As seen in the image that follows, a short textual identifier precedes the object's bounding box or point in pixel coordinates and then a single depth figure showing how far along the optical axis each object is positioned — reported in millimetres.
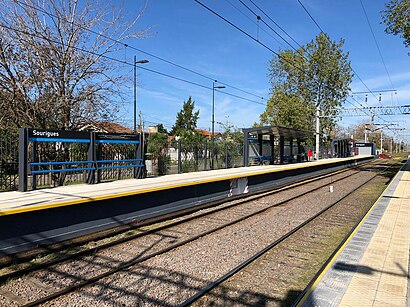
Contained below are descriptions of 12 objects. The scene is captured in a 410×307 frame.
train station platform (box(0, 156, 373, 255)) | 6750
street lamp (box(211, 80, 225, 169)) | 35344
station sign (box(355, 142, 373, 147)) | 68000
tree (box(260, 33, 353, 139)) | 40969
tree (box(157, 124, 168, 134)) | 79025
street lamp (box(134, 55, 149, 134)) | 18922
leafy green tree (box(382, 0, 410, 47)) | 21922
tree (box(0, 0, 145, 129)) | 13109
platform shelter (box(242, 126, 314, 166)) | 23312
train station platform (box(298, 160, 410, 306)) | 4234
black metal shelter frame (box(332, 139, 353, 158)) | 44262
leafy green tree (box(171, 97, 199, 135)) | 81500
